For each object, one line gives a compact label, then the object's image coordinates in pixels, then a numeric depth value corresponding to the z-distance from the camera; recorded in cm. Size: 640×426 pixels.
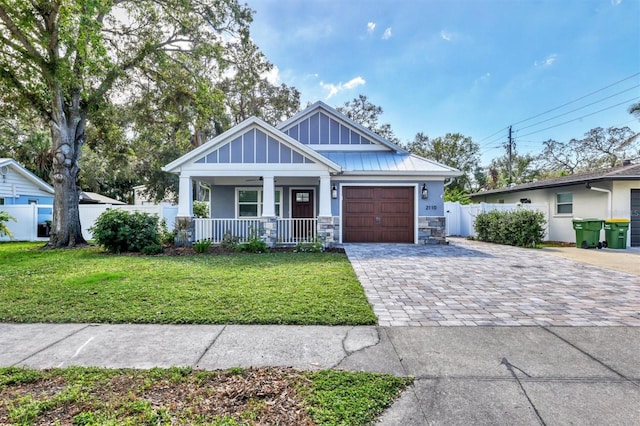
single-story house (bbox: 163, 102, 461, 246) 1066
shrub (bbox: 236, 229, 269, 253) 995
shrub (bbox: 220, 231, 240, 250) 1048
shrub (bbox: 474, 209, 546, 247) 1145
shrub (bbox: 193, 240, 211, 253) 975
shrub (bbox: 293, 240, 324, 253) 1010
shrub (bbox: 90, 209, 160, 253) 969
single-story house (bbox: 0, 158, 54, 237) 1410
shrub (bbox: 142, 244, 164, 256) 956
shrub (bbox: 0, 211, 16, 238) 1056
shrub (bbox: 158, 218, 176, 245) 1147
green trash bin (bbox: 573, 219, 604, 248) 1134
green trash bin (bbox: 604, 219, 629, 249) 1102
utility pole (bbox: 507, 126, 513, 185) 2802
